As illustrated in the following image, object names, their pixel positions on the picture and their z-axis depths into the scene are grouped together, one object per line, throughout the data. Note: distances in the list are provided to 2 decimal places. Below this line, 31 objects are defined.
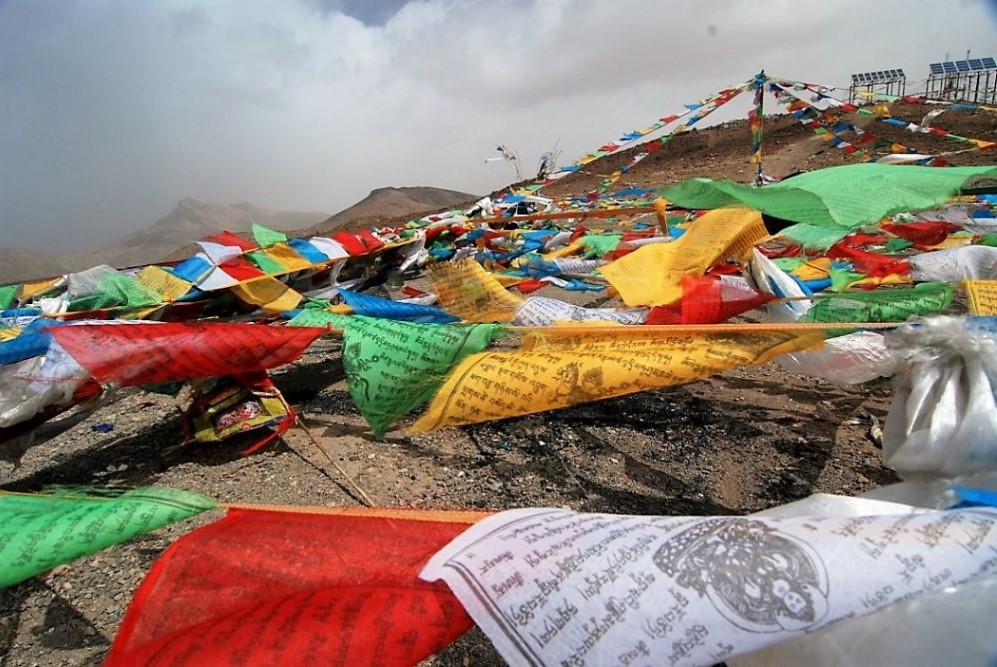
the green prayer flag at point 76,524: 1.31
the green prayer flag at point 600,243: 7.11
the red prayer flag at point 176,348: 2.17
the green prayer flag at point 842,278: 3.93
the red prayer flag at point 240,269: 4.48
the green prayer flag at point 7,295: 4.62
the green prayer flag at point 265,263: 4.80
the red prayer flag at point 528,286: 4.90
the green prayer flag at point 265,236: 5.22
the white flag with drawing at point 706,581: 0.72
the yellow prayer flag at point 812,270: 4.48
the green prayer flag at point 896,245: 5.89
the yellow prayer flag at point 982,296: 1.99
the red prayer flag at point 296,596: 0.87
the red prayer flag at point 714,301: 2.27
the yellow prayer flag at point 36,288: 4.97
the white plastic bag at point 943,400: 1.18
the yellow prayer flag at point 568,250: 7.61
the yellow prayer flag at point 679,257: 2.59
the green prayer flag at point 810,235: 3.83
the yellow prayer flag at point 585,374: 1.61
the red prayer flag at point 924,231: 4.97
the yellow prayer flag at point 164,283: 4.17
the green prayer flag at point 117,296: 4.04
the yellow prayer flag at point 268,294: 4.42
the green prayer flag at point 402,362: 1.84
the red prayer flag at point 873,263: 4.11
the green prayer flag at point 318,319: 2.21
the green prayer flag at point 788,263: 4.63
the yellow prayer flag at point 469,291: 3.22
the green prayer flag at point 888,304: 2.17
